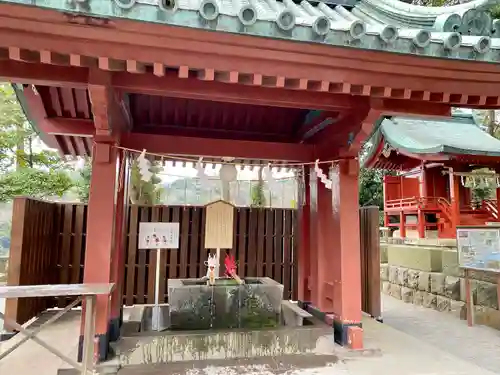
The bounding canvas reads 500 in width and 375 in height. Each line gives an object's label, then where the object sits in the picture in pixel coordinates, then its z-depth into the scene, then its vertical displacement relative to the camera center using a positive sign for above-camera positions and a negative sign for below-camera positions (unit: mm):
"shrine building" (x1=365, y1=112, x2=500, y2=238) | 9805 +2016
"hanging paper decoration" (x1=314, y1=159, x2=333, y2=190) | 4598 +677
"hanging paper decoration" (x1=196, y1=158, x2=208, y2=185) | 4621 +754
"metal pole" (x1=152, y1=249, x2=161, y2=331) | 4605 -1245
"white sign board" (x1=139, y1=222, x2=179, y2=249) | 5250 -85
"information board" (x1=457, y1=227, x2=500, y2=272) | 5750 -256
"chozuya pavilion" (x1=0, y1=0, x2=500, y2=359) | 2639 +1410
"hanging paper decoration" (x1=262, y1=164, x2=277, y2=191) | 4801 +731
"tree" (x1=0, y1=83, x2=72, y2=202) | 11391 +2602
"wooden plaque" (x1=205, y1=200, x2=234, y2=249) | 5289 +77
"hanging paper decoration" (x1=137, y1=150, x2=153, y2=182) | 4363 +758
